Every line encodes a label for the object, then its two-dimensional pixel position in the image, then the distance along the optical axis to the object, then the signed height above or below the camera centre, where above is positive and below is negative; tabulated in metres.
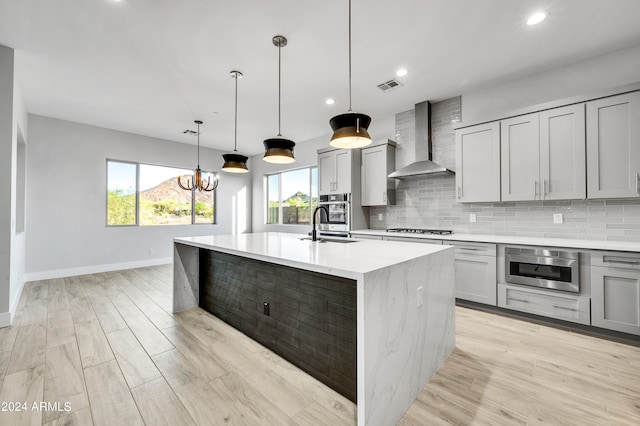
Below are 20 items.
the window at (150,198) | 5.61 +0.39
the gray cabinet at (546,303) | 2.61 -0.88
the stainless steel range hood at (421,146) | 3.97 +1.03
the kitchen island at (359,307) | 1.36 -0.61
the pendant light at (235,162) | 3.19 +0.62
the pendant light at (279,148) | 2.59 +0.64
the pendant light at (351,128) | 2.02 +0.64
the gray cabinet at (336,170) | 4.66 +0.79
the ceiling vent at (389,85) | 3.50 +1.69
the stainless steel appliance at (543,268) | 2.64 -0.53
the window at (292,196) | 6.35 +0.48
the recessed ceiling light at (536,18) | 2.30 +1.67
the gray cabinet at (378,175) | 4.46 +0.67
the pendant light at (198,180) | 4.68 +0.65
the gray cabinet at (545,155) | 2.84 +0.66
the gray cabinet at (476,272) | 3.10 -0.65
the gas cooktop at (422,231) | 3.83 -0.23
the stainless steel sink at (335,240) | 2.64 -0.25
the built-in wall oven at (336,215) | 4.65 +0.00
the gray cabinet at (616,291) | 2.36 -0.66
